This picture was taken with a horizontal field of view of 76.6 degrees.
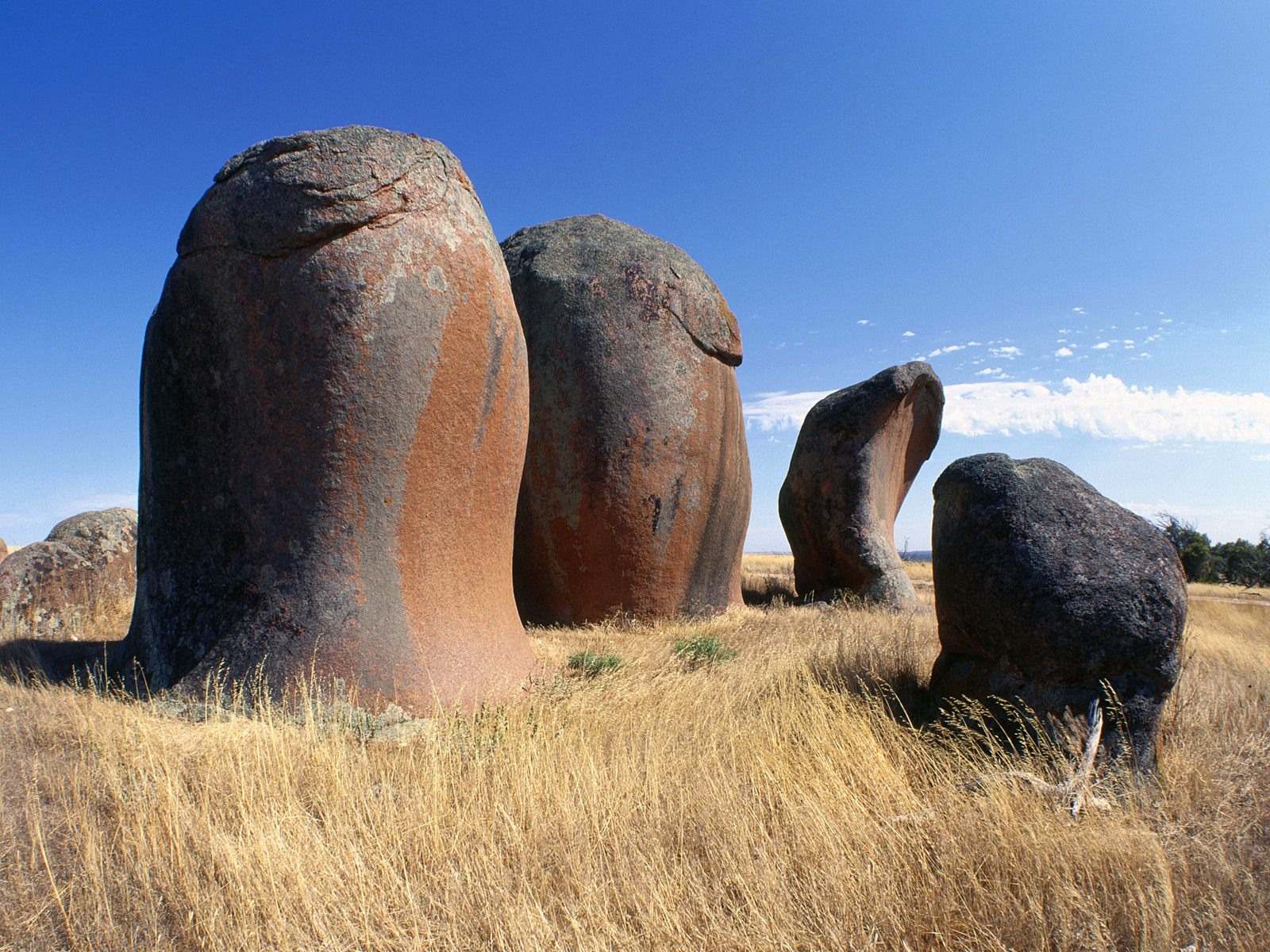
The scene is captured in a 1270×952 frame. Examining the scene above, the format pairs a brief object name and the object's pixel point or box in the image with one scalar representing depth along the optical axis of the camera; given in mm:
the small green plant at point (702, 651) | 4715
